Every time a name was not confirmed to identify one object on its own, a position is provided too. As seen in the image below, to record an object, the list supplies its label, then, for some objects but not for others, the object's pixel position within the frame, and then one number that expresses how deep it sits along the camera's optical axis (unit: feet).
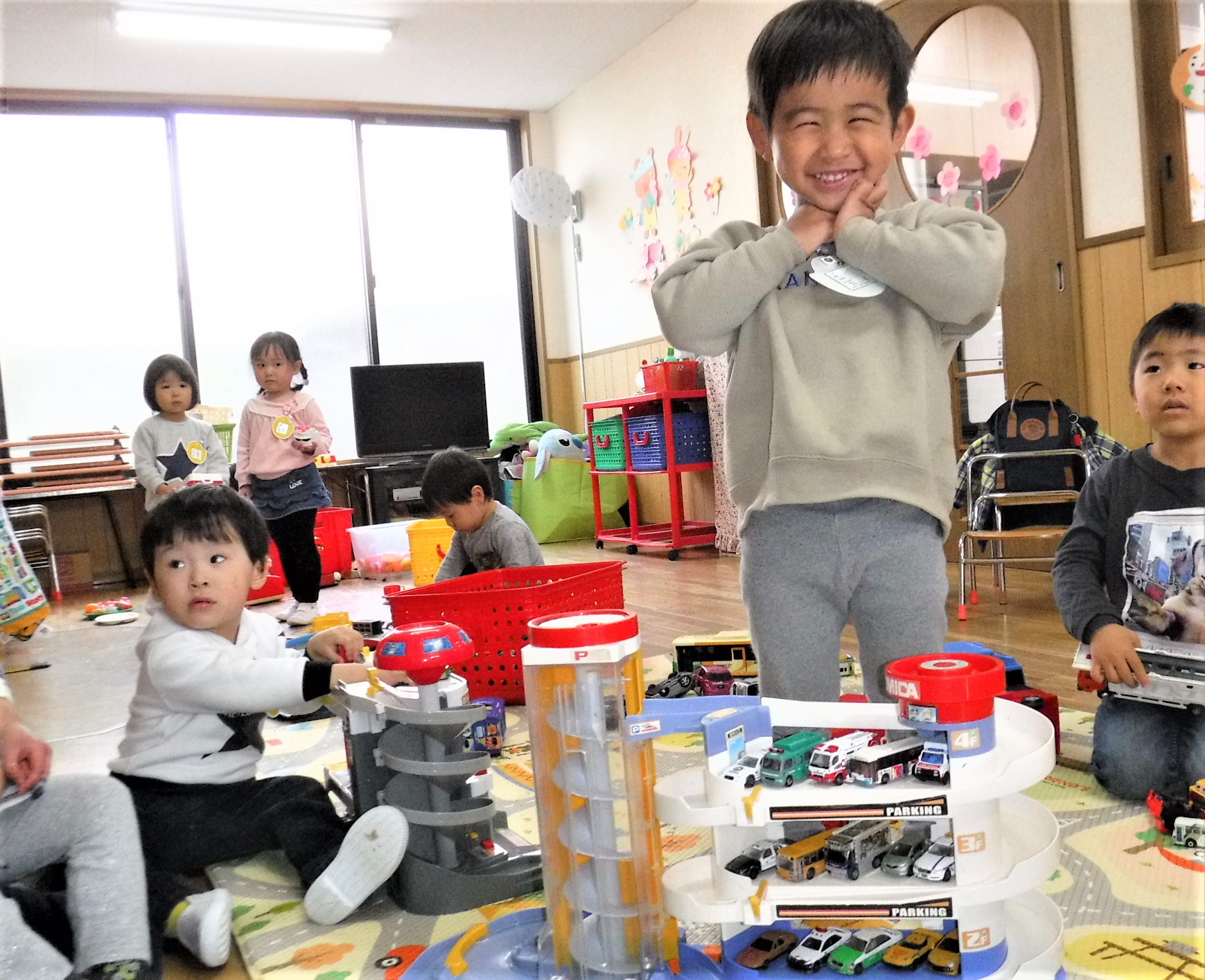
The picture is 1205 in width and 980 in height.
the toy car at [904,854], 2.79
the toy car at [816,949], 2.89
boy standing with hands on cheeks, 3.52
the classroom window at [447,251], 19.88
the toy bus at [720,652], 6.44
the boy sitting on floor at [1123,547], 4.34
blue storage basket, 14.67
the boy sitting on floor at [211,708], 4.23
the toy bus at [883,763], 2.71
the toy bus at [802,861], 2.84
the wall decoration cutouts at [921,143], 11.62
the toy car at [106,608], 13.15
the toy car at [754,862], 2.89
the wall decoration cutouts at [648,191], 16.94
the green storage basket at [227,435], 16.88
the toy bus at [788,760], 2.74
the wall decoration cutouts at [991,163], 10.85
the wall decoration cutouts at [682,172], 15.94
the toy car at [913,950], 2.85
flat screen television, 18.47
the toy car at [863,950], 2.86
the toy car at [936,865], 2.73
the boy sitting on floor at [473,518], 7.78
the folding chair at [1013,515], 8.83
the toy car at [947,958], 2.77
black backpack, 9.05
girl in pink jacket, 11.16
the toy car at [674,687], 6.12
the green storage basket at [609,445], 15.67
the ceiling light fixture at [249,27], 14.64
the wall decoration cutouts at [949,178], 11.33
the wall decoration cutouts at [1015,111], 10.51
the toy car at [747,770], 2.73
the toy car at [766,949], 2.99
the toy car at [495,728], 5.74
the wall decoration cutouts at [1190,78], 8.82
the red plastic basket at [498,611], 6.62
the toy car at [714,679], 6.08
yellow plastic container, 13.26
